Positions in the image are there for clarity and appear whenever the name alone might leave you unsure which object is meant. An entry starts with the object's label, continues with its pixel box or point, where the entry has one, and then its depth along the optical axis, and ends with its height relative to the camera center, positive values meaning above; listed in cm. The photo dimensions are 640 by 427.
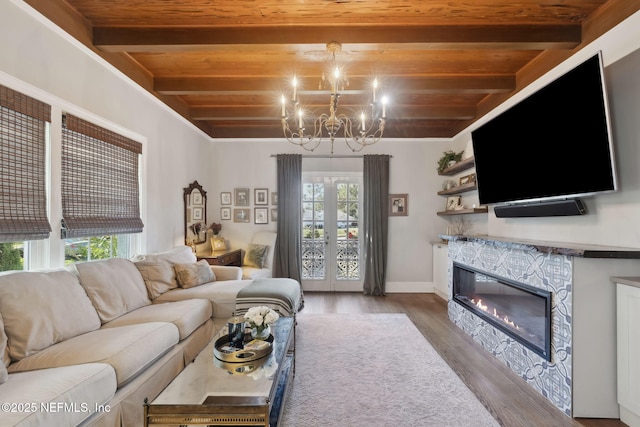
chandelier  228 +86
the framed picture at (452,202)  505 +21
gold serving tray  183 -81
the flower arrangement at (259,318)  205 -67
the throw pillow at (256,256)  486 -62
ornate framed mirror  458 +2
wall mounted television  213 +58
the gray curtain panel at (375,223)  536 -13
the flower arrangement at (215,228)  528 -21
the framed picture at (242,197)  554 +32
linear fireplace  241 -84
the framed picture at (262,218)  553 -3
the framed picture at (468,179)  437 +52
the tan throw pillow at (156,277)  303 -60
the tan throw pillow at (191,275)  335 -63
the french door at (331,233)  555 -31
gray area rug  203 -129
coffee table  139 -84
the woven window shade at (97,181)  254 +31
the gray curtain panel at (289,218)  535 -4
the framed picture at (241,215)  553 +1
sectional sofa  145 -77
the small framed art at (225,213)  554 +4
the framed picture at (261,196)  554 +34
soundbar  247 +5
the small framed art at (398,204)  550 +19
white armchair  473 -62
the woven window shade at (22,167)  200 +33
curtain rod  546 +102
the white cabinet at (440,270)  488 -87
